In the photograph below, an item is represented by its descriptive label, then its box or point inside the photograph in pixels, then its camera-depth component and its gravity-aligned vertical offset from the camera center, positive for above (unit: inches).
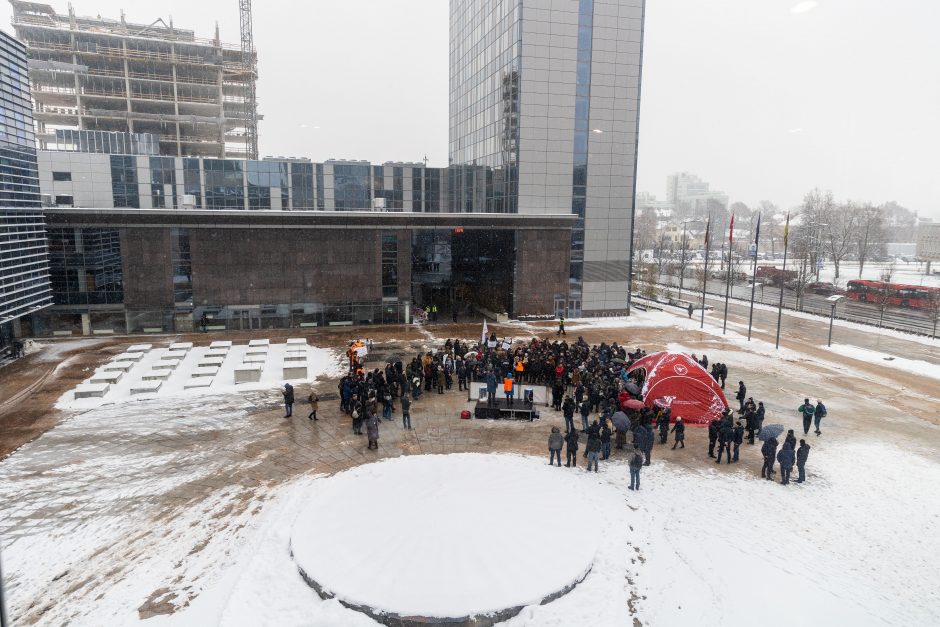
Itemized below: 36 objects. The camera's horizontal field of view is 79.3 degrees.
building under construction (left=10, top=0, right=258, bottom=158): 3211.1 +899.6
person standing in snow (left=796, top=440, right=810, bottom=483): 662.5 -250.1
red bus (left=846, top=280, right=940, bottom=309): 2247.8 -214.7
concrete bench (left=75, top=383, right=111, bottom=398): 961.5 -269.7
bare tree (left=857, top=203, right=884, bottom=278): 3672.2 +96.2
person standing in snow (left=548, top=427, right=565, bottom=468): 699.4 -251.1
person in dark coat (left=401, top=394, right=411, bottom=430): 825.5 -256.3
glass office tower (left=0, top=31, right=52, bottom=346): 1138.7 +57.7
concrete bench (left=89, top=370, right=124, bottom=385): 1015.0 -261.5
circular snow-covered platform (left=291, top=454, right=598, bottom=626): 431.2 -270.8
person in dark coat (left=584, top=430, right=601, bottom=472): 686.5 -249.4
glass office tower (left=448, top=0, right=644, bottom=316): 1843.0 +376.2
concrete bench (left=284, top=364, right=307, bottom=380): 1101.7 -267.6
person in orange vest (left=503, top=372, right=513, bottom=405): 917.2 -241.3
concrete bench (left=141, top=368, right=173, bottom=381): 1040.2 -262.1
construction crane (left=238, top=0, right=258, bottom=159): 3757.4 +1059.5
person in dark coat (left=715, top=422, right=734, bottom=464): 719.7 -246.8
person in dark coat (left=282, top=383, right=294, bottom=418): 874.8 -251.6
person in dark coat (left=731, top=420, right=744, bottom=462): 721.6 -250.0
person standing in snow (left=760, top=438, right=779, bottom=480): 673.0 -252.7
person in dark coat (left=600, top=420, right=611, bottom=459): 732.0 -259.7
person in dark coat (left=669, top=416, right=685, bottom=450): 773.9 -259.9
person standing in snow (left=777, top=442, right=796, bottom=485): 660.7 -254.6
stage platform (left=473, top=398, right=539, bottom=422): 890.7 -273.2
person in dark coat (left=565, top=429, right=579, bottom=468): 697.6 -258.5
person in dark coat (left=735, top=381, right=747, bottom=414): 952.9 -255.9
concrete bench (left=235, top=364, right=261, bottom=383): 1056.2 -262.0
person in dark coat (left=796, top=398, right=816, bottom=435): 818.2 -246.0
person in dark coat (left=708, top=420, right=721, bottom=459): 737.0 -251.3
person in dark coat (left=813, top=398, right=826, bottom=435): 828.4 -249.0
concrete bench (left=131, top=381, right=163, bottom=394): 980.6 -269.2
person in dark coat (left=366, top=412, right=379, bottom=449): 749.7 -256.1
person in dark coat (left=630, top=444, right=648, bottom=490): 629.7 -254.5
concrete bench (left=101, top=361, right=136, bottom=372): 1093.8 -259.8
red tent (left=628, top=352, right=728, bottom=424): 844.0 -227.4
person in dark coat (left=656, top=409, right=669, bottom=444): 789.2 -259.8
